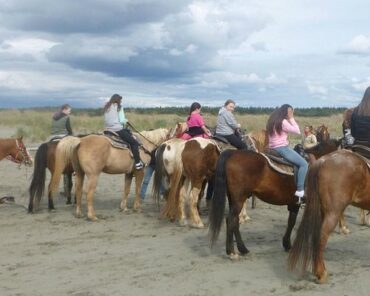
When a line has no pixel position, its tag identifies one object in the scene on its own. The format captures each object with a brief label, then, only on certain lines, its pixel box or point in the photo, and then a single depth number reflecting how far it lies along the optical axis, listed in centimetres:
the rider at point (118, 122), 1072
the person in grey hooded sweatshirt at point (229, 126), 1002
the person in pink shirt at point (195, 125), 1038
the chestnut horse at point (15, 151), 1145
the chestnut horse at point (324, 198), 591
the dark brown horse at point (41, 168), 1081
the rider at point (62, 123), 1237
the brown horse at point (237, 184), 708
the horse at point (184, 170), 947
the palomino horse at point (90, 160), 1016
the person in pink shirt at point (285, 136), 736
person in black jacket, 647
